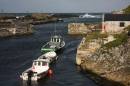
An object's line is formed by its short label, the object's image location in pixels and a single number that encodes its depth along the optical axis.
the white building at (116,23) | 76.31
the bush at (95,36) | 73.81
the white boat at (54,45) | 88.69
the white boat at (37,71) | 60.16
